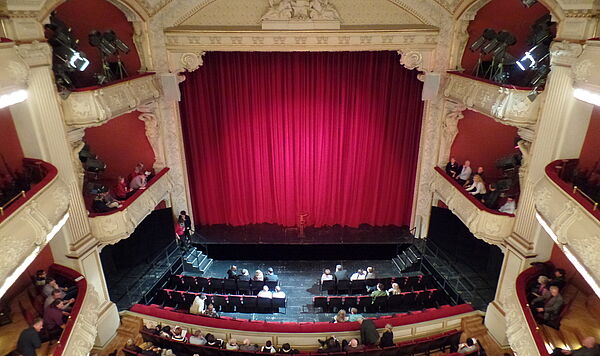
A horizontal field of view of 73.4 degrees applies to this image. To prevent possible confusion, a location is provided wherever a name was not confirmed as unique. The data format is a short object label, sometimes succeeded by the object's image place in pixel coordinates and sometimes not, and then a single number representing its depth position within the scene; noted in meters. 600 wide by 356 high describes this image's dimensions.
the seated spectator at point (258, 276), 9.77
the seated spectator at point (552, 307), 6.12
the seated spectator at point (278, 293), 9.18
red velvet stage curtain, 10.62
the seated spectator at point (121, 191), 9.22
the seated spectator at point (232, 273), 9.81
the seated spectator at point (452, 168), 10.06
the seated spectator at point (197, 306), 8.74
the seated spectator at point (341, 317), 8.54
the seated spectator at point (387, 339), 7.71
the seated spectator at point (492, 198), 8.18
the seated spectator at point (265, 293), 9.11
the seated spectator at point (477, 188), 8.83
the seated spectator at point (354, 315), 8.82
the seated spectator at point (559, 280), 6.73
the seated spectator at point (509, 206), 7.97
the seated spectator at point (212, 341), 7.87
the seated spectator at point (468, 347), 7.59
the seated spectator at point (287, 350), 7.75
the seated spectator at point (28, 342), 5.27
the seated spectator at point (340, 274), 9.66
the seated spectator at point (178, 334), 8.02
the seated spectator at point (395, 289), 9.24
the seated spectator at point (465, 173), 9.62
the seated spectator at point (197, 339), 7.87
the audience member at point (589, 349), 5.03
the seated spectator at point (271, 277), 9.69
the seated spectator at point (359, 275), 9.98
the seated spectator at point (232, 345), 7.80
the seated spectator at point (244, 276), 9.93
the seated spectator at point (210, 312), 8.72
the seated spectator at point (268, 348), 7.70
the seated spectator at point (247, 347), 7.79
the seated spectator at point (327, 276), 9.66
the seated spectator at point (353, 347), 7.69
